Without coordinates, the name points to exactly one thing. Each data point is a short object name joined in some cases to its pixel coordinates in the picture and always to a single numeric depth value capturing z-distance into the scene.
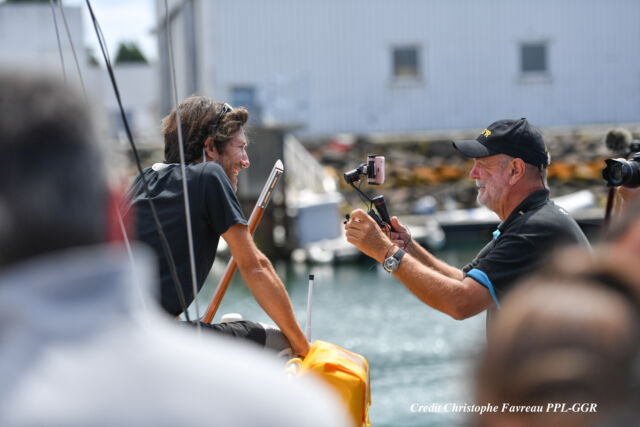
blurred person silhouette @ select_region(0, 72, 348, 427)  2.10
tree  151.50
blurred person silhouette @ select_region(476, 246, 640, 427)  1.90
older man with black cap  6.08
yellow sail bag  5.70
